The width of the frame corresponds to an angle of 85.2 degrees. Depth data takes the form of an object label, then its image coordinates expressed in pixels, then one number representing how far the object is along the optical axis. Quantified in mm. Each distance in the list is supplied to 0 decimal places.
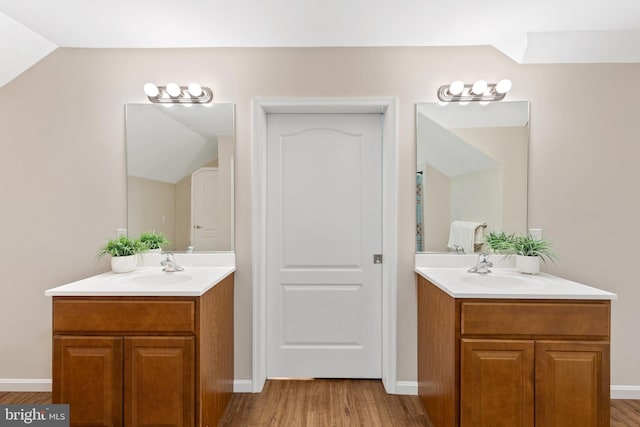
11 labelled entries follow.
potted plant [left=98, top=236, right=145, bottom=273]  2158
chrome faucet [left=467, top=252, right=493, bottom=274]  2133
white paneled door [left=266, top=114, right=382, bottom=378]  2535
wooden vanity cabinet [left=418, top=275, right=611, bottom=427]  1604
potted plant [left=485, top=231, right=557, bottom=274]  2139
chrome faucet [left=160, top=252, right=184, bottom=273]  2189
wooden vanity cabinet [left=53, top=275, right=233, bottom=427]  1646
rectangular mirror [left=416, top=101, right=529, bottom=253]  2320
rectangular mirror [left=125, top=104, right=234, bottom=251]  2365
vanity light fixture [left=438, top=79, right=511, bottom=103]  2238
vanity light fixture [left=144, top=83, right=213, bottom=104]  2275
